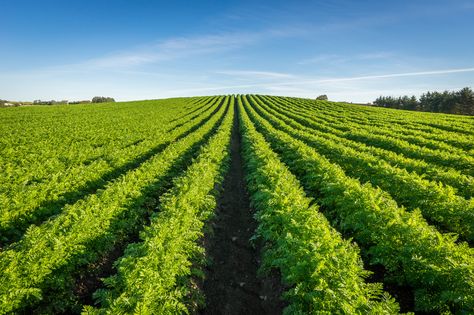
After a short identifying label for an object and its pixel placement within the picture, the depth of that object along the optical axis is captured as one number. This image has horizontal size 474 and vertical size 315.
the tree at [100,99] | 115.91
